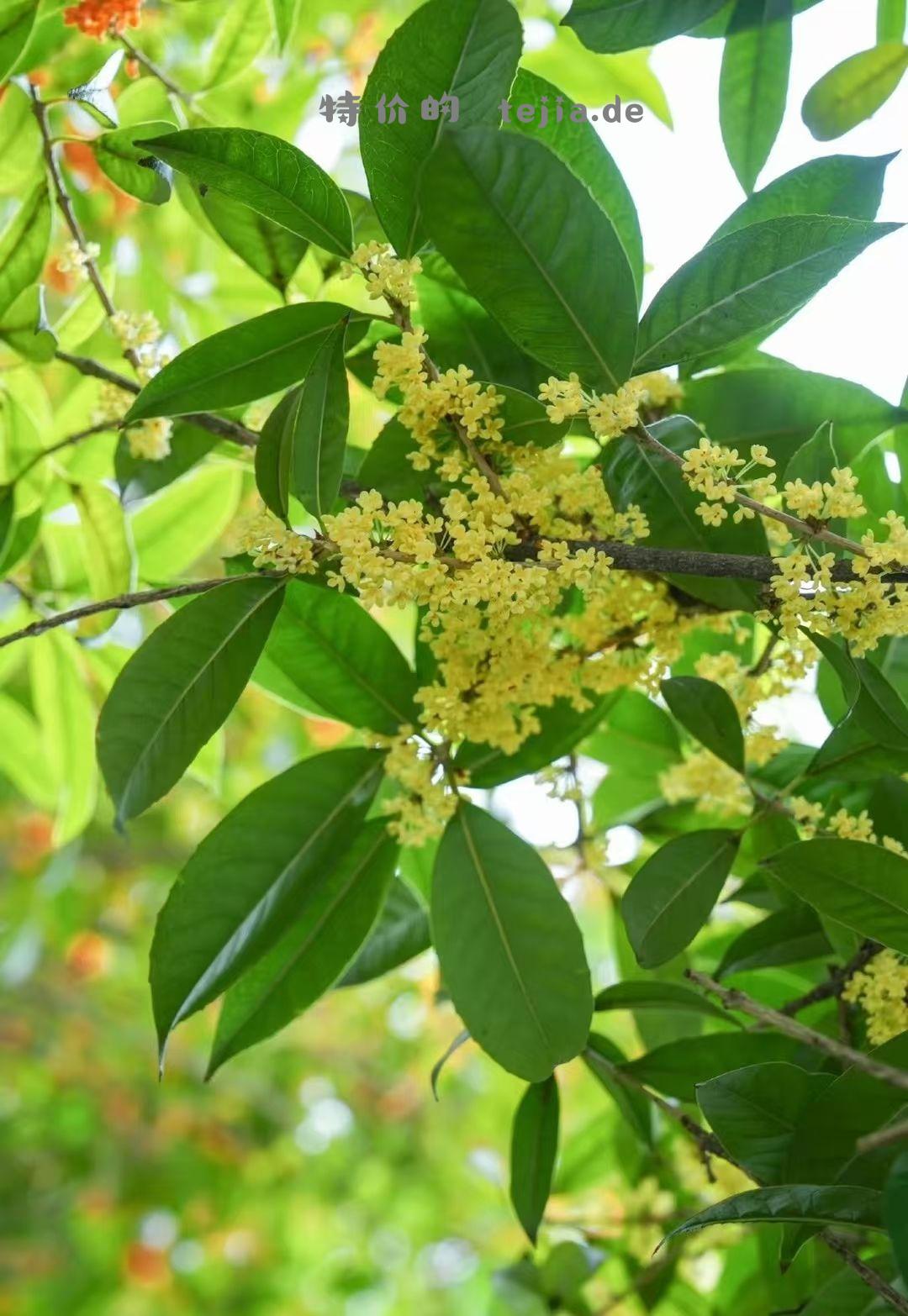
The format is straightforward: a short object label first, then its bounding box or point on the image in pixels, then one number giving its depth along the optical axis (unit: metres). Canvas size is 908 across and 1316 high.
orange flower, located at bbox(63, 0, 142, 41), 0.97
